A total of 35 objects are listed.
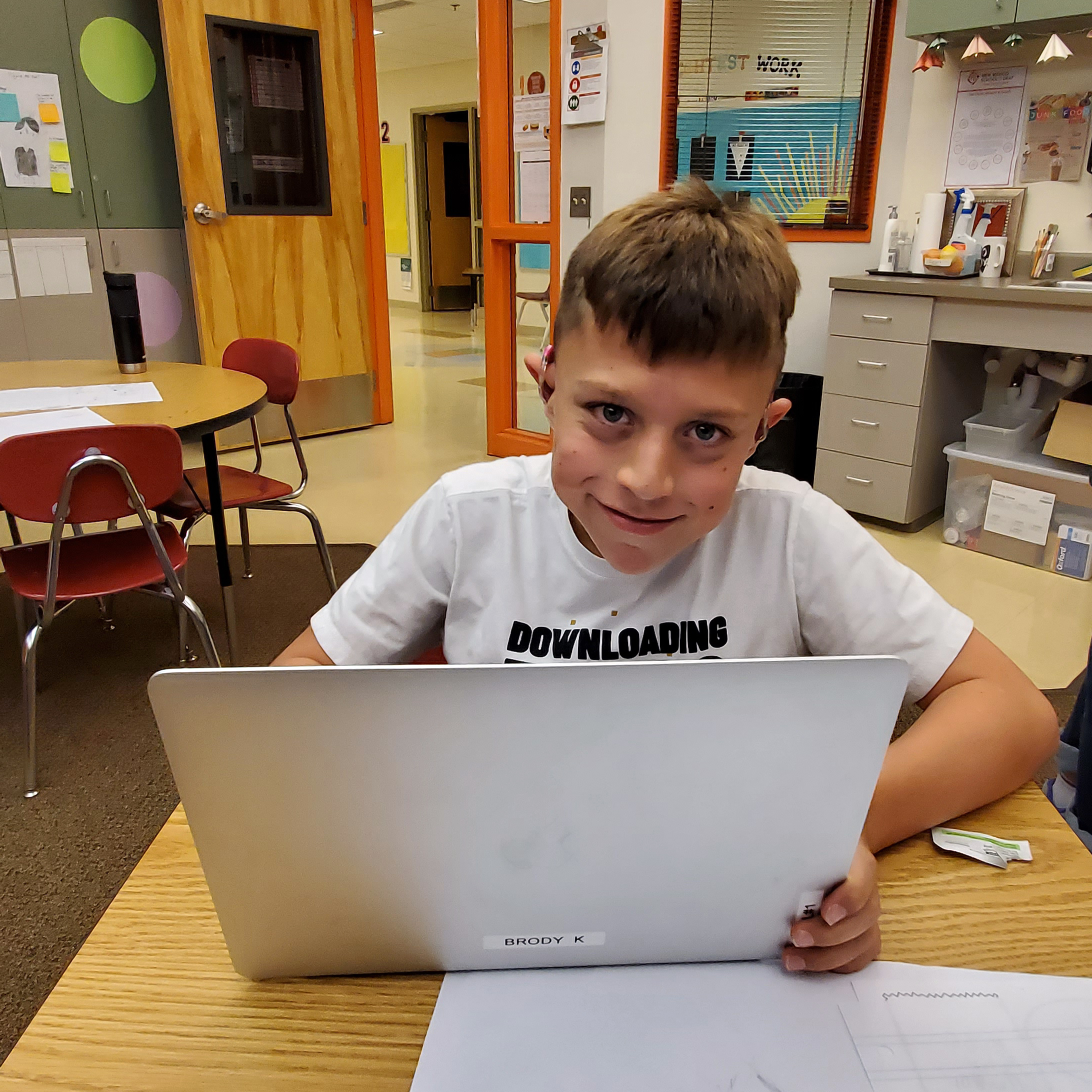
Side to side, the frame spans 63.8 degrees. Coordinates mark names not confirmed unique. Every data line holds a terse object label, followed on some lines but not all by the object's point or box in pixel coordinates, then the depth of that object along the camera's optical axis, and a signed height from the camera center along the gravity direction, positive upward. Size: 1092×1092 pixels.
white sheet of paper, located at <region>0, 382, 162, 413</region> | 1.96 -0.37
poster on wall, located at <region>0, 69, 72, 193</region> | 3.58 +0.38
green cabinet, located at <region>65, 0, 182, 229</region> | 3.72 +0.50
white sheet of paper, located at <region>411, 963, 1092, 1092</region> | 0.45 -0.41
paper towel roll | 3.14 +0.02
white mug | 3.17 -0.09
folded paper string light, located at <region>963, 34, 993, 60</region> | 2.85 +0.55
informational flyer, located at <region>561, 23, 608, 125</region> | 3.60 +0.61
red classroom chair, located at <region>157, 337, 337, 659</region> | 2.29 -0.67
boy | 0.64 -0.29
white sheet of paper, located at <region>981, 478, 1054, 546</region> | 2.87 -0.89
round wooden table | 1.82 -0.37
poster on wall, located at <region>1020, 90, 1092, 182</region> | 2.96 +0.29
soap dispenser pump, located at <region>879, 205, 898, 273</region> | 3.28 -0.06
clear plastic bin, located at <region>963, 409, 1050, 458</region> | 3.03 -0.67
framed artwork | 3.14 +0.06
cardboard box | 2.78 -0.62
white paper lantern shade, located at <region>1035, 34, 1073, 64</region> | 2.72 +0.52
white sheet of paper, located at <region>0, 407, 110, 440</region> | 1.72 -0.37
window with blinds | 3.37 +0.49
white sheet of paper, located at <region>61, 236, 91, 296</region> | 3.86 -0.15
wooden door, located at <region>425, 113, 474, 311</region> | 10.57 +0.24
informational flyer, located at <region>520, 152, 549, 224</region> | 4.00 +0.18
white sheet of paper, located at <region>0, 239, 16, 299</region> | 3.68 -0.18
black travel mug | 2.22 -0.23
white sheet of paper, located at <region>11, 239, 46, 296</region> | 3.72 -0.15
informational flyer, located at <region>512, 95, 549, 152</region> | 3.94 +0.45
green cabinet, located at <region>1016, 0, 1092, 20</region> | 2.59 +0.62
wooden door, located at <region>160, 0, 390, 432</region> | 3.82 +0.23
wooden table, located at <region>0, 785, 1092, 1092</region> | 0.46 -0.41
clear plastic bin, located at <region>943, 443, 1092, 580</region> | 2.81 -0.89
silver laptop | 0.40 -0.26
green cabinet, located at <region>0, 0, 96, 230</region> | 3.53 +0.58
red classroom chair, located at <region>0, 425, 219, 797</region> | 1.57 -0.49
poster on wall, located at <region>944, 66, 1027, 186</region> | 3.09 +0.35
